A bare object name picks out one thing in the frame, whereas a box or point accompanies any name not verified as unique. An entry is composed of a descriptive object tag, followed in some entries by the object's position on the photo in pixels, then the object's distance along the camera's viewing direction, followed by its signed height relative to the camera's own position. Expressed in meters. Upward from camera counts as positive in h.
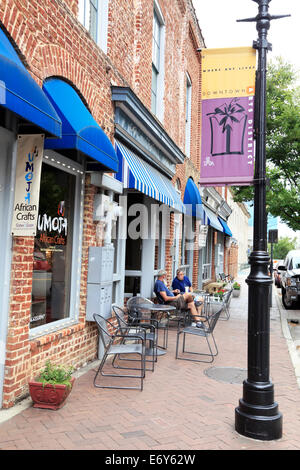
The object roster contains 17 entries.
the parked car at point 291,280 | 13.88 -0.76
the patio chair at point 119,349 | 5.16 -1.26
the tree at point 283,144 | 17.83 +5.22
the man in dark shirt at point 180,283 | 10.16 -0.70
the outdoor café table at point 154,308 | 6.77 -1.00
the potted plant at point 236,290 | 17.60 -1.46
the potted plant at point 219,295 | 12.03 -1.18
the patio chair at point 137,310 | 7.43 -1.05
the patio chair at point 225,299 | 11.12 -1.30
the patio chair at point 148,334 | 6.25 -1.27
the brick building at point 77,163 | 4.30 +1.26
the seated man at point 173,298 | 9.06 -0.97
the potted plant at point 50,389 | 4.28 -1.46
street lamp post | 3.83 -0.52
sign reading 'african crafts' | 4.30 +0.72
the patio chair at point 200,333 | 6.73 -1.30
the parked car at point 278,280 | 23.95 -1.37
